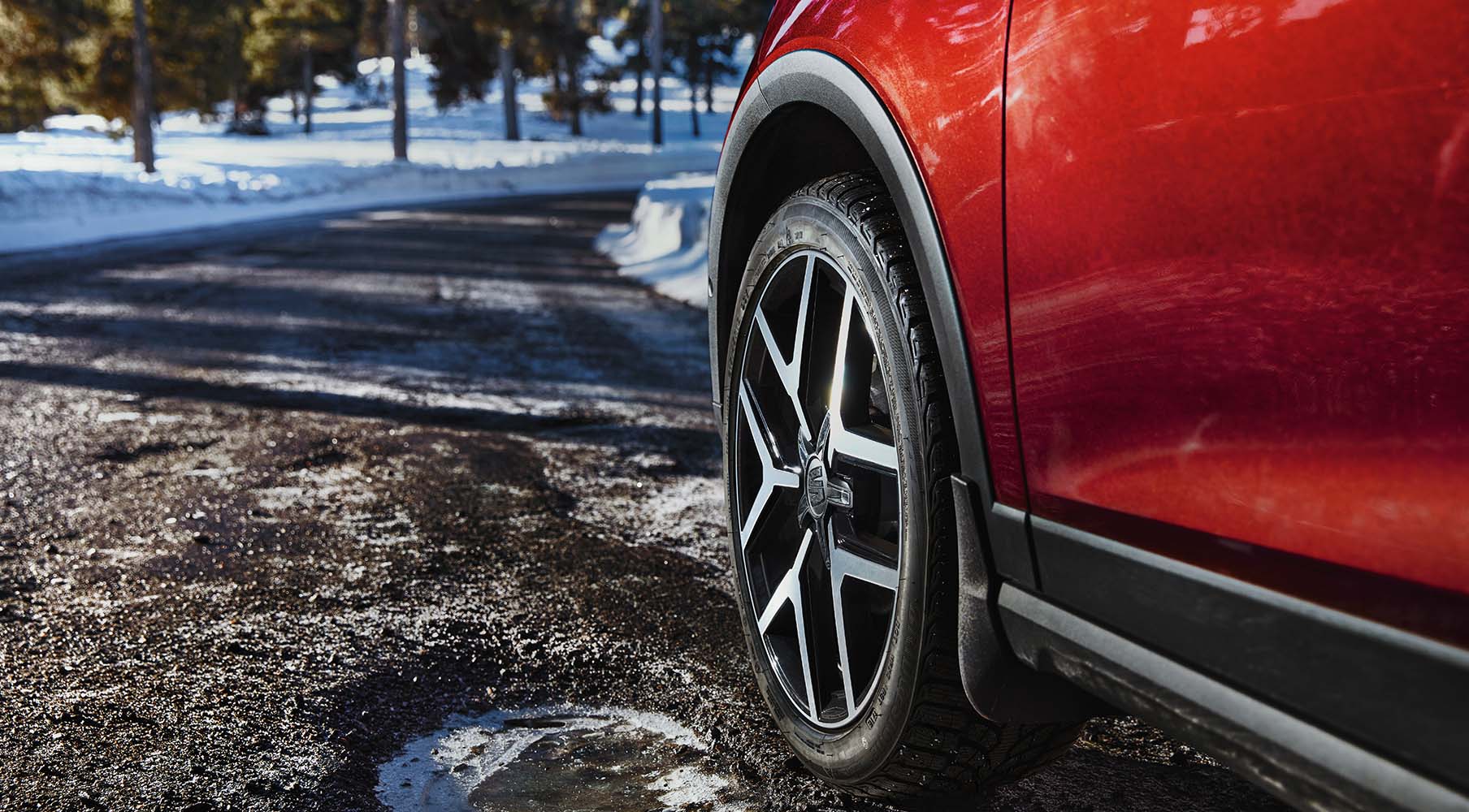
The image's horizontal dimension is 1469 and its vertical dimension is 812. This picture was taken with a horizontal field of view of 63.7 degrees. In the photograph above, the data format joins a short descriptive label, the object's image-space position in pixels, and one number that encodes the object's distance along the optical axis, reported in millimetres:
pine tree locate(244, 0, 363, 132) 36688
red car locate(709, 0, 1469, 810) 991
